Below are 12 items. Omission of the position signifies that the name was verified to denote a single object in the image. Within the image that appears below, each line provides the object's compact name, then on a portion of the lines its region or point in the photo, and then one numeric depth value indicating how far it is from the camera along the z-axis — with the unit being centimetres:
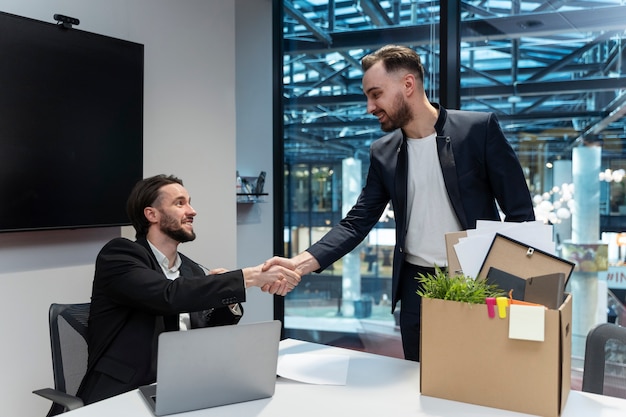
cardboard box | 138
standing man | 216
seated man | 196
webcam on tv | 263
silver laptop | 140
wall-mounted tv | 248
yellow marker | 141
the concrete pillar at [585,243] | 328
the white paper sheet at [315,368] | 168
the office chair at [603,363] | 171
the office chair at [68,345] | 199
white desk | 142
